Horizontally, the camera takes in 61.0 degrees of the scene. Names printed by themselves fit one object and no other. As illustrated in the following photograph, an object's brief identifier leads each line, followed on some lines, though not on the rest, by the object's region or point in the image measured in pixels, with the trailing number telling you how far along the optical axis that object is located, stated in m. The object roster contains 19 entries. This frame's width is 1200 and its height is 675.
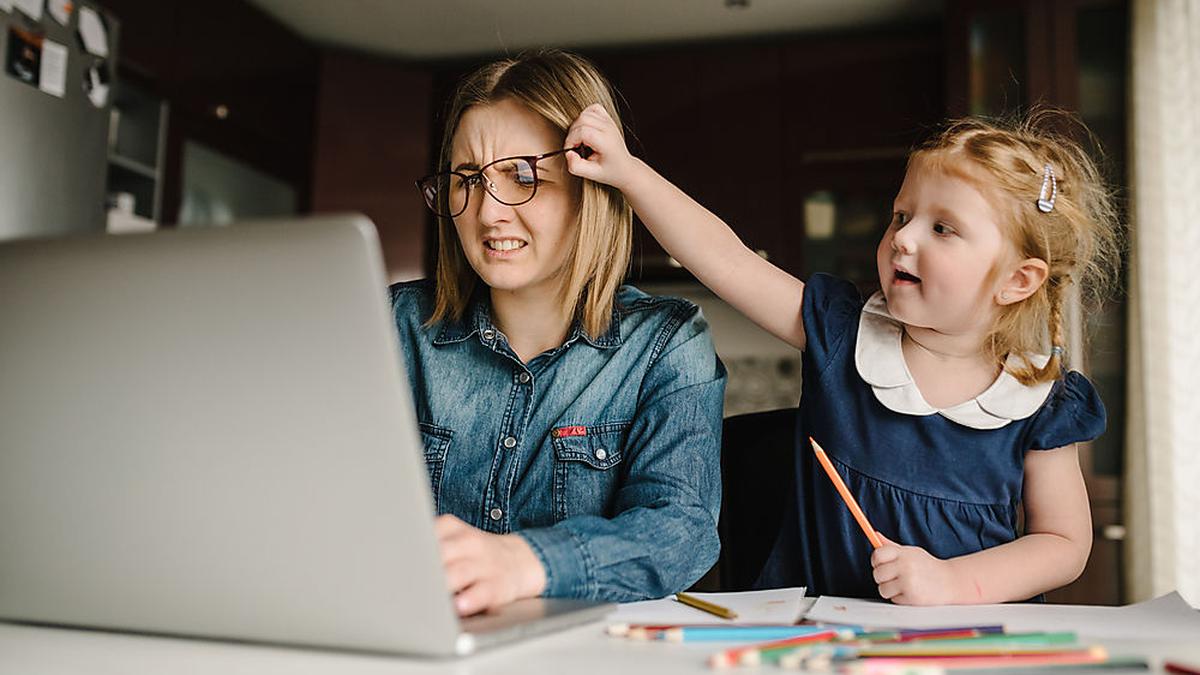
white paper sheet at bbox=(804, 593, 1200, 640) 0.64
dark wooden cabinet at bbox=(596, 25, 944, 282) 3.29
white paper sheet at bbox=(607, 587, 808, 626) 0.67
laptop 0.45
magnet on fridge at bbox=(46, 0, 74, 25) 2.21
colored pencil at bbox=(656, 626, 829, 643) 0.57
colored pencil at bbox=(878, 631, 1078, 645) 0.53
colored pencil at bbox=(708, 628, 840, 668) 0.50
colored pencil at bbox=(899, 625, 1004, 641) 0.56
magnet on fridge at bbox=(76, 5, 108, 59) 2.31
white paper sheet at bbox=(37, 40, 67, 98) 2.20
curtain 2.49
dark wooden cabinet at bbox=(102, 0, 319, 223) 2.82
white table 0.49
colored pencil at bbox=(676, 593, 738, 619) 0.68
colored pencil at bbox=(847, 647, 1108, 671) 0.49
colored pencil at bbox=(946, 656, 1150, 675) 0.49
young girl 0.98
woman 0.98
